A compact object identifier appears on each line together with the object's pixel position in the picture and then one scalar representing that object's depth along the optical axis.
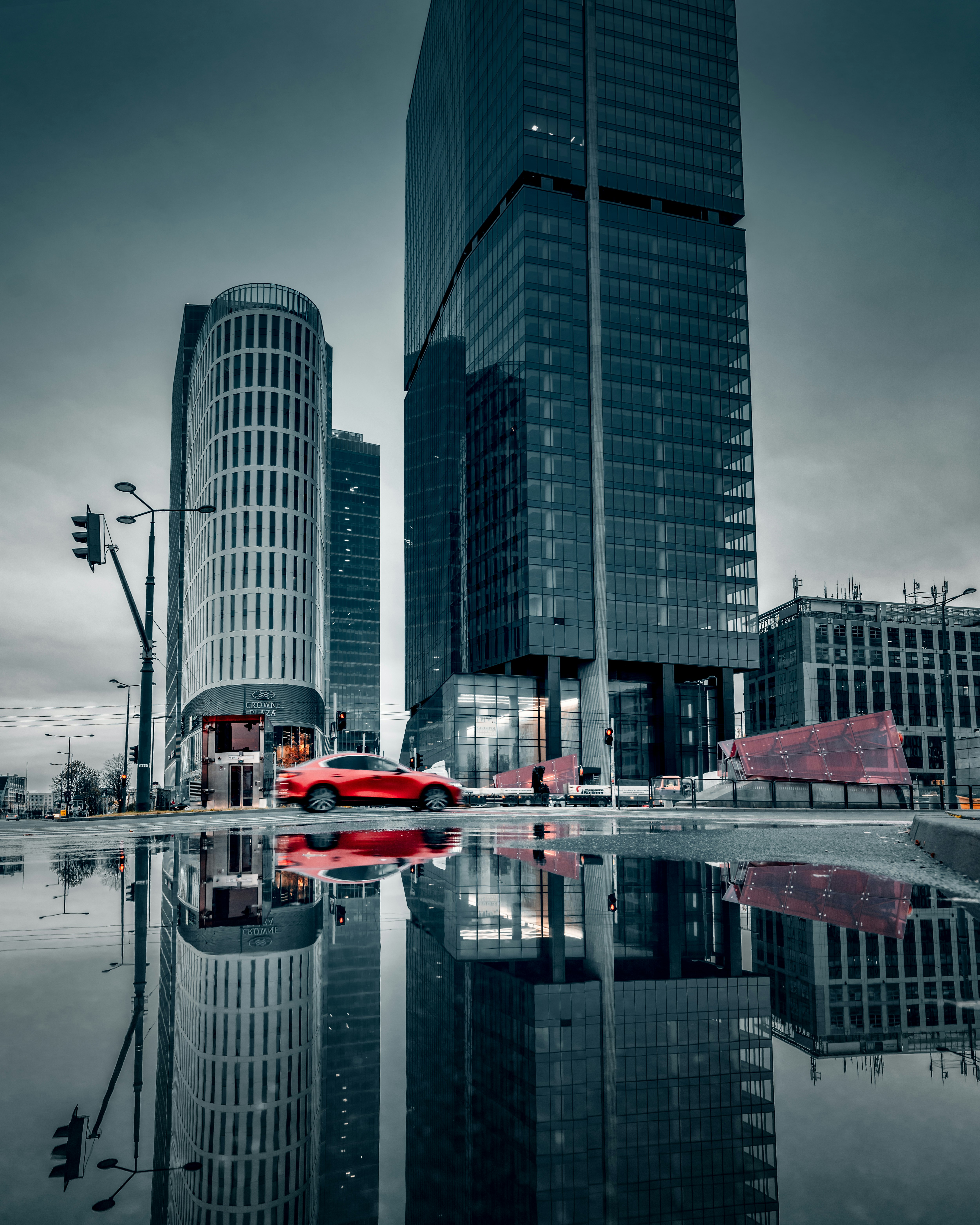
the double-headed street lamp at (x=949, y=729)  38.62
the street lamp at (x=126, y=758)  64.06
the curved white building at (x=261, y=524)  105.19
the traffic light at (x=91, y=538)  21.89
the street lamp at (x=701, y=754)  89.81
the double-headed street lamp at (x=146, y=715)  30.88
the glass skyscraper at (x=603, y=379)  86.19
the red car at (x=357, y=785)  24.97
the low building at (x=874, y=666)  130.88
